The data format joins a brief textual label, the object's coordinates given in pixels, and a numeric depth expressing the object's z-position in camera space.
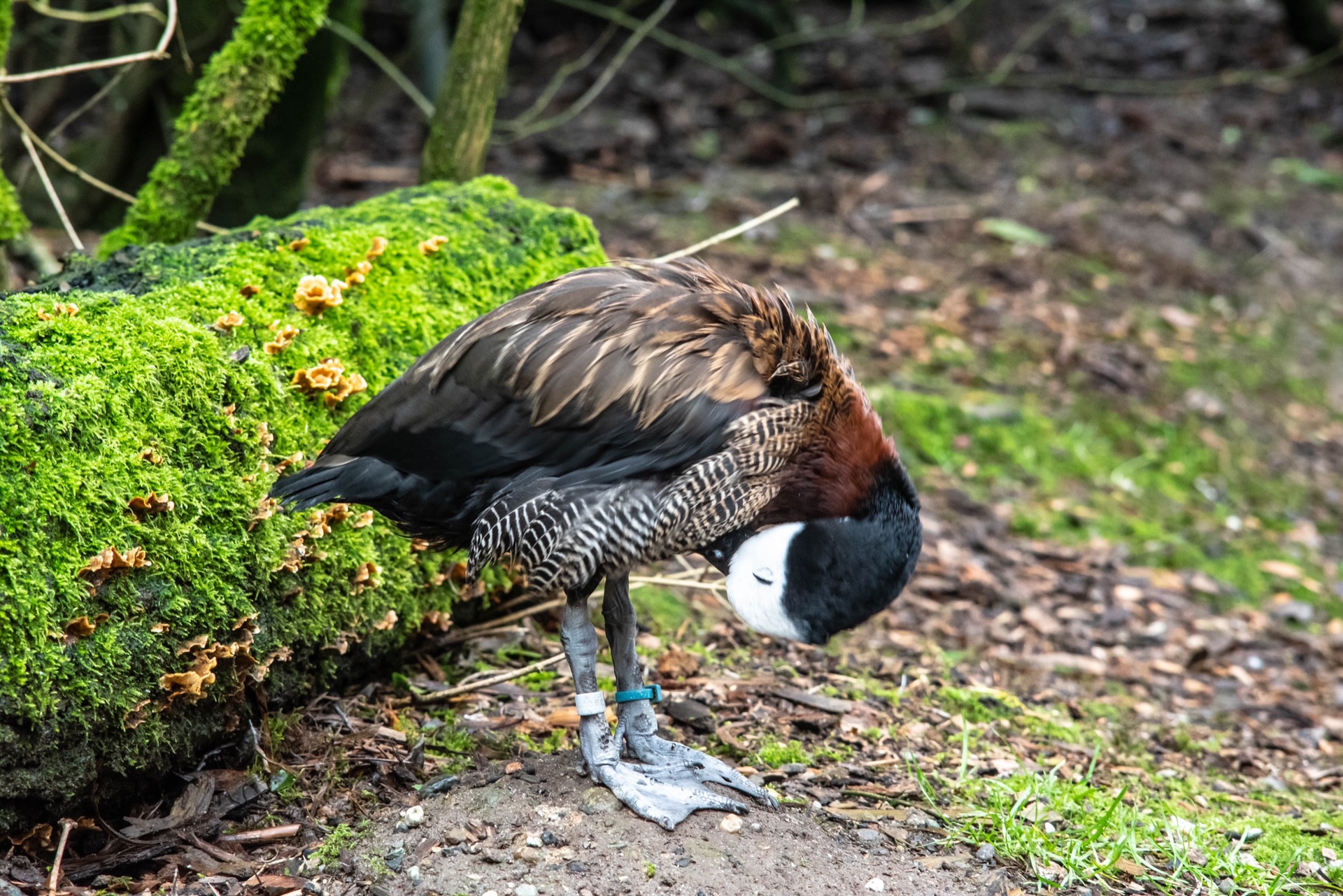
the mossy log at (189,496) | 6.41
